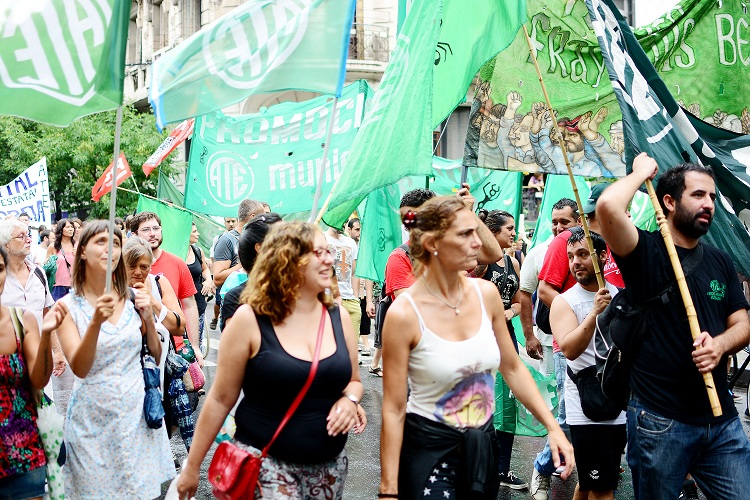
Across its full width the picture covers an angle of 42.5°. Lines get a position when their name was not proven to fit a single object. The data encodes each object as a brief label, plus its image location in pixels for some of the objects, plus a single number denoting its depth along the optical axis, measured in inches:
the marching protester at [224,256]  355.9
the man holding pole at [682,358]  156.8
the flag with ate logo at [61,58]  160.7
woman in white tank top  145.3
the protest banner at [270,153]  384.5
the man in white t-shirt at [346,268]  390.6
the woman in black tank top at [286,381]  143.8
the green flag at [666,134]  184.9
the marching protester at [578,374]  199.5
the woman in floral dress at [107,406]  186.1
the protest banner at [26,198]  660.1
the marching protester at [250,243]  186.9
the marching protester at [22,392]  168.6
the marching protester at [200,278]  394.9
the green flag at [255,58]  181.9
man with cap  228.4
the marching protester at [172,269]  297.4
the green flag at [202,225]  578.2
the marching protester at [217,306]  559.8
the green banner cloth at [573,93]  234.1
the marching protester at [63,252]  428.1
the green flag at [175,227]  447.8
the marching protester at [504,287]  255.4
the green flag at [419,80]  218.5
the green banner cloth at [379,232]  323.3
